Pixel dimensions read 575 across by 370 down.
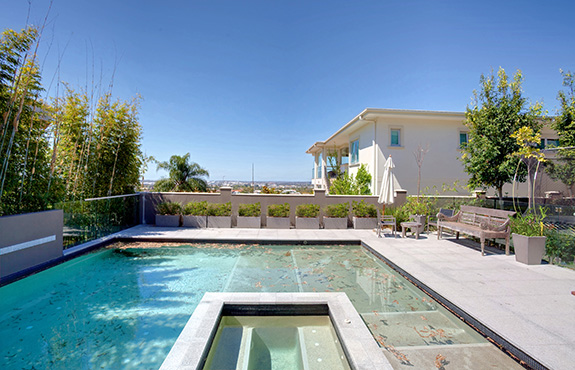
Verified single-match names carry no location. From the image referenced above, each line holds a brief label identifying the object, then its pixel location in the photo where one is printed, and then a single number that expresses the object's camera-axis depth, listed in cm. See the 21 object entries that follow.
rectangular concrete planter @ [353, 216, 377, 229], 942
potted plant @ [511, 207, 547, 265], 520
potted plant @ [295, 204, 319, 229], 931
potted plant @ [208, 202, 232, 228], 921
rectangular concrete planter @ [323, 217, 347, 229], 938
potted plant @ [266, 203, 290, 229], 926
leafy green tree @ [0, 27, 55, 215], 474
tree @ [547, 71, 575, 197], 660
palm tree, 2023
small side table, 750
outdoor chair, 790
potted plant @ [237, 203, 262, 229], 923
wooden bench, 581
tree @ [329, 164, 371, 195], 1235
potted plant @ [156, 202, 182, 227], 917
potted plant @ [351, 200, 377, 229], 943
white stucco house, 1166
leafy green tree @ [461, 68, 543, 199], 774
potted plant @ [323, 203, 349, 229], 939
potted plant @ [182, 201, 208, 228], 918
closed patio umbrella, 845
